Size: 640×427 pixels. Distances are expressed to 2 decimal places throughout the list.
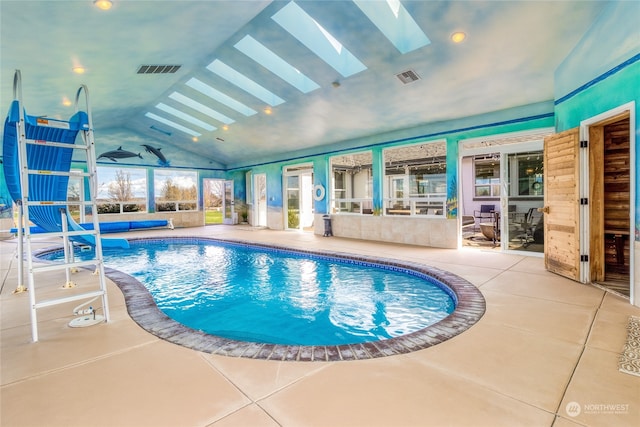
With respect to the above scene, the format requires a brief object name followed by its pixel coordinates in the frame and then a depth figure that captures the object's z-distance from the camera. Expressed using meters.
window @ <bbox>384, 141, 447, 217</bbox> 7.46
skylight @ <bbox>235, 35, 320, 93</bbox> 5.80
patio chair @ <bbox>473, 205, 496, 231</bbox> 9.27
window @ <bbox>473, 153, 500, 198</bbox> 10.19
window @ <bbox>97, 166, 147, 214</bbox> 11.23
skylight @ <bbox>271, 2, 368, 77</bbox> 4.89
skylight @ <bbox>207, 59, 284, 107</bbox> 6.76
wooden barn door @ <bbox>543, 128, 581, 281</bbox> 4.06
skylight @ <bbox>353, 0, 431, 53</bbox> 4.44
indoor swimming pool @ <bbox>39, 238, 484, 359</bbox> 2.98
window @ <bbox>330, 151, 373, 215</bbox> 8.70
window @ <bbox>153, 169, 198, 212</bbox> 12.28
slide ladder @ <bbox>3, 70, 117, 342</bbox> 2.56
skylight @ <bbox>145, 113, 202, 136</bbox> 10.14
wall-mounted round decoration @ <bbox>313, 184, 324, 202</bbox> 9.66
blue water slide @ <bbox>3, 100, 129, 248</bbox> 2.75
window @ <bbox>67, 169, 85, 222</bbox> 10.49
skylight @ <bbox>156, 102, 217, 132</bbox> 9.33
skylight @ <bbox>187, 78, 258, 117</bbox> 7.70
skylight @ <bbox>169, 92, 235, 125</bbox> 8.52
